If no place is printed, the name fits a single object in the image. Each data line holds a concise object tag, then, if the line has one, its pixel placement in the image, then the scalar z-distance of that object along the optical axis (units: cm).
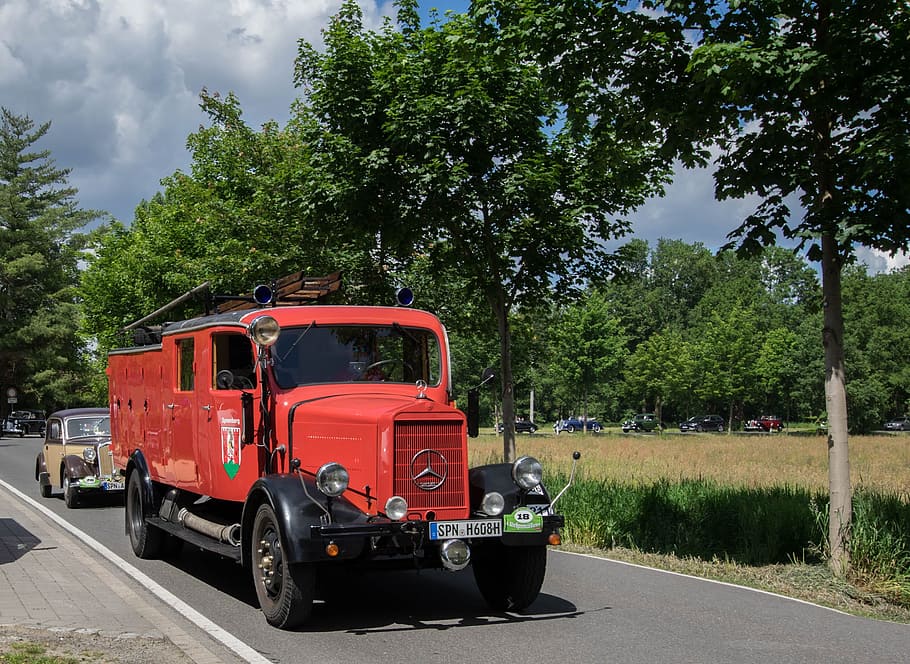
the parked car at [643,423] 8224
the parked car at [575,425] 7726
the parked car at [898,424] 8656
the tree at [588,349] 6397
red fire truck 718
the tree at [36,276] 6900
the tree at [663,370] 7694
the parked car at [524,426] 7109
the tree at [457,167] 1323
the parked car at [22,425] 5981
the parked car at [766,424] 8006
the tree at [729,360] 7538
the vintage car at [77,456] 1598
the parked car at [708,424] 8088
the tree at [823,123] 859
